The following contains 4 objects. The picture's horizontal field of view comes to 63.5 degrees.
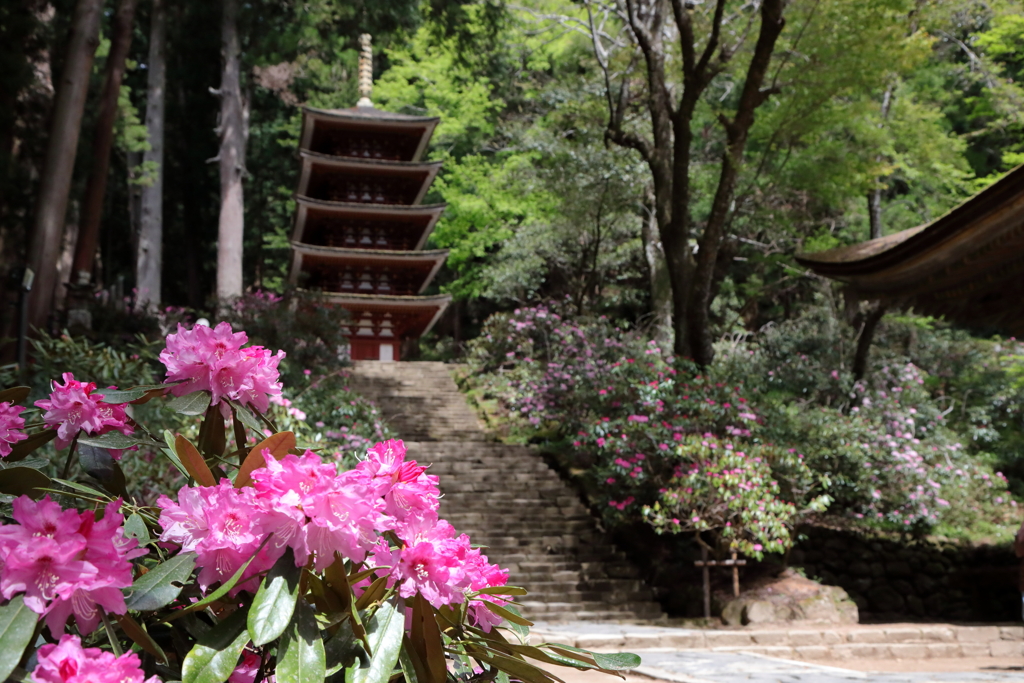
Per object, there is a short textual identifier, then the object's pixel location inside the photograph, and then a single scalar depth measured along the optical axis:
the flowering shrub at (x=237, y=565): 0.81
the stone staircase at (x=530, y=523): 9.31
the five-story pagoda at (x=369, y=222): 20.02
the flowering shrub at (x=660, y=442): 8.48
